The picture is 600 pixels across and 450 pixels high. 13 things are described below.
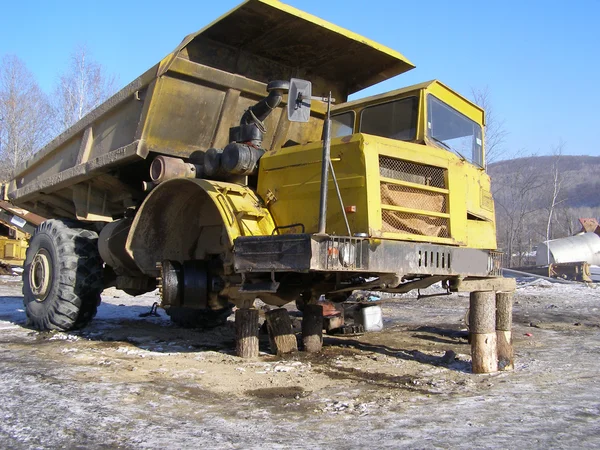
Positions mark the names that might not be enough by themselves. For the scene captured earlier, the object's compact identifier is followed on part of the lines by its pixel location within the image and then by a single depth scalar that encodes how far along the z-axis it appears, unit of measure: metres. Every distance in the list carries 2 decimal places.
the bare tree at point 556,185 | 38.84
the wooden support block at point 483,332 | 5.45
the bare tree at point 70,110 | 32.91
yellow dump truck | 5.21
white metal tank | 25.03
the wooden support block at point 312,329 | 6.57
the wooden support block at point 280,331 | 6.34
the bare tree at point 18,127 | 36.34
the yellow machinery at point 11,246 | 18.83
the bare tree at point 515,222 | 38.28
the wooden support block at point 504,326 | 5.77
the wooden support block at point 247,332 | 6.04
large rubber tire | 7.54
